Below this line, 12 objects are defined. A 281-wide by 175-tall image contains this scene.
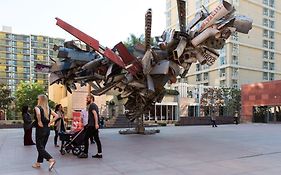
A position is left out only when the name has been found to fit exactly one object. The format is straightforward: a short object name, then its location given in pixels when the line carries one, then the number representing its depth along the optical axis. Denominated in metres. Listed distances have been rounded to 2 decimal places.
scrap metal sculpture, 12.16
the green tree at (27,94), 47.16
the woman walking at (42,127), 6.93
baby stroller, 8.76
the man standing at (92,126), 8.36
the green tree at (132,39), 36.76
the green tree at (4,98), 40.19
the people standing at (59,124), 10.99
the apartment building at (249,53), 58.84
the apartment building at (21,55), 94.81
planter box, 31.62
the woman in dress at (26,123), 11.82
